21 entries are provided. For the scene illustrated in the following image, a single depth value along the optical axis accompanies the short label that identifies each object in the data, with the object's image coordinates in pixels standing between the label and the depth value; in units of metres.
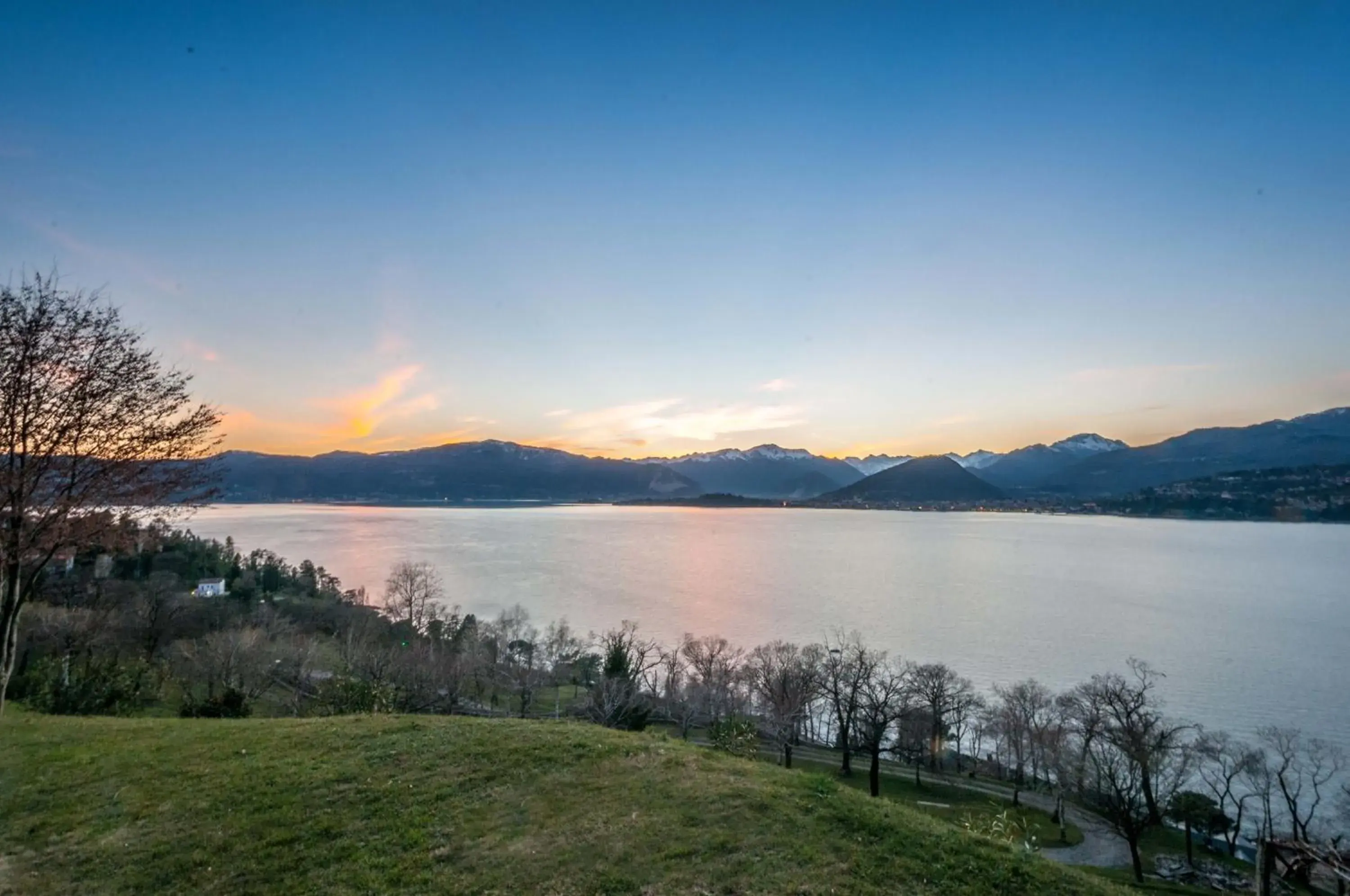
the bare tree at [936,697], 33.75
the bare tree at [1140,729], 26.23
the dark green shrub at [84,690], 15.76
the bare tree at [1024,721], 33.22
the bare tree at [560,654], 40.78
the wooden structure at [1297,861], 4.92
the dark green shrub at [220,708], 16.28
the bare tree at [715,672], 36.34
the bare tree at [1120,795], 22.42
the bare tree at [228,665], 28.31
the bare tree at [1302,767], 28.34
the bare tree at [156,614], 34.59
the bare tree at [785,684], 31.17
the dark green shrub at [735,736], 17.47
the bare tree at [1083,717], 28.73
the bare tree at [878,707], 27.84
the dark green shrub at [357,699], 16.47
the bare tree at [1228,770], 28.41
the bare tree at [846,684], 31.36
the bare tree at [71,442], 7.39
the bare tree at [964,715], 34.03
